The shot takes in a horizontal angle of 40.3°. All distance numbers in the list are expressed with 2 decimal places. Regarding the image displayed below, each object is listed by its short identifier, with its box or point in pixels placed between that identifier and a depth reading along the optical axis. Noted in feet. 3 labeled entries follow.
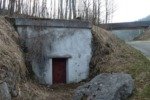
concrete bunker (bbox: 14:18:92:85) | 29.88
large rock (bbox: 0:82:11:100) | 21.81
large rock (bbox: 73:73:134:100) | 23.63
